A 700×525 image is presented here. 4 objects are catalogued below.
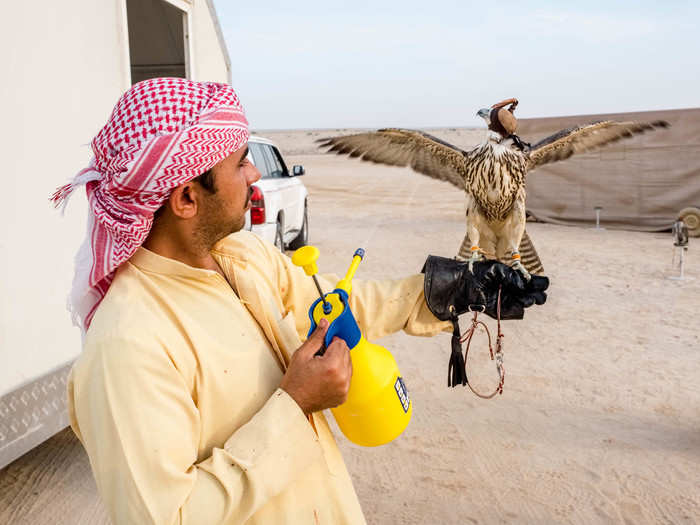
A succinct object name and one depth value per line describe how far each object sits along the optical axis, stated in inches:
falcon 129.4
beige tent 456.1
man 41.6
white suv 259.3
